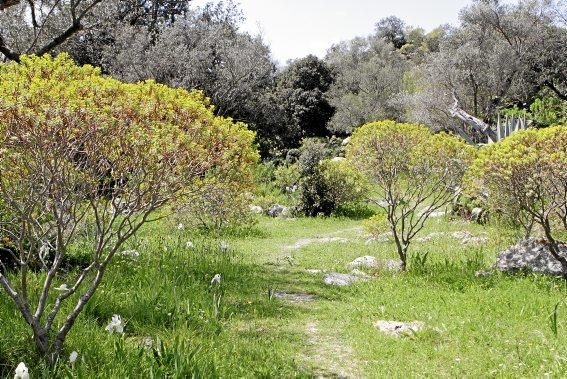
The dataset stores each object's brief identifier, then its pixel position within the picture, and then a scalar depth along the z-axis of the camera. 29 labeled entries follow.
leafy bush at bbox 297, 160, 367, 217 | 18.92
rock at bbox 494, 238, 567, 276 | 8.15
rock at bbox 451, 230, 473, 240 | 12.88
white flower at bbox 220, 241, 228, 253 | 9.93
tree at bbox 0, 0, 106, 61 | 18.77
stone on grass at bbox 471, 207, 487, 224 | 14.77
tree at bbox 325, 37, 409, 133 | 34.78
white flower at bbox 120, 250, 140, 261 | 8.26
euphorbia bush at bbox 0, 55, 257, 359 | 3.89
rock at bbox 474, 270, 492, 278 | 8.20
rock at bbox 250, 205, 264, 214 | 19.40
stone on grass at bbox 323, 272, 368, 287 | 8.41
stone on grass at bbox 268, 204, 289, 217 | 19.28
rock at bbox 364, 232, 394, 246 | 12.91
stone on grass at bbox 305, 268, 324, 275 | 9.49
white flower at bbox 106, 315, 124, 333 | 4.40
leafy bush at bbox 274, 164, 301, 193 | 20.75
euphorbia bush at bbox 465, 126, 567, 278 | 7.16
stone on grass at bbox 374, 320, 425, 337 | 5.74
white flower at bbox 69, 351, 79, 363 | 3.93
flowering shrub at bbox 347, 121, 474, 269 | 8.59
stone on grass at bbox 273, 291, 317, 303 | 7.54
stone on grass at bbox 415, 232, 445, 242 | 13.09
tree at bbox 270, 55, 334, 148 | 34.32
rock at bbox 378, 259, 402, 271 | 9.12
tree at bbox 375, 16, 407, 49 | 62.47
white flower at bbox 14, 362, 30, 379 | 3.37
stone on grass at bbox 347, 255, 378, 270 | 9.55
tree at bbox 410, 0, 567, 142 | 25.53
